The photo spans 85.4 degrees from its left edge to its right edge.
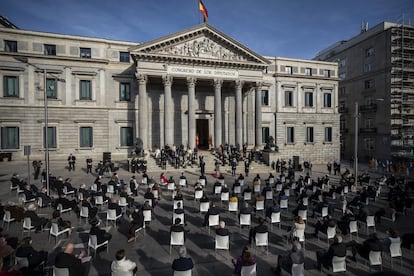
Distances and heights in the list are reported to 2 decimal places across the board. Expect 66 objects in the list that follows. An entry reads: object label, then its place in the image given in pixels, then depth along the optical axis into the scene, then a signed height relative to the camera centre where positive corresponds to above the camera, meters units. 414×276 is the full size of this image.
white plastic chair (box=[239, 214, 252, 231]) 9.82 -3.69
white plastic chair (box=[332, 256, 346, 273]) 6.48 -3.75
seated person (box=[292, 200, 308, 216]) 10.52 -3.46
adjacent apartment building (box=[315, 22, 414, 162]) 37.94 +7.96
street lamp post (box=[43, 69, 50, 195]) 14.15 -2.02
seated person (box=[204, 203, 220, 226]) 9.74 -3.34
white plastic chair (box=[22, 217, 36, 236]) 9.09 -3.57
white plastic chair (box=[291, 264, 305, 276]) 6.00 -3.61
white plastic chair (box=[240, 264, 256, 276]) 5.82 -3.50
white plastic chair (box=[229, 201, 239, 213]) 11.55 -3.69
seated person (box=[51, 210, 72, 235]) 8.61 -3.41
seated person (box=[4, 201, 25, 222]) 10.02 -3.39
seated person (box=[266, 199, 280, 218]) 10.18 -3.41
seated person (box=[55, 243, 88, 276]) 5.52 -3.16
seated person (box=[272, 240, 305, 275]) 6.05 -3.50
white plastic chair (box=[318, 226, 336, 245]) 8.69 -3.77
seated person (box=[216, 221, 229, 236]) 7.65 -3.30
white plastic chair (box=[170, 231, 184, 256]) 7.96 -3.65
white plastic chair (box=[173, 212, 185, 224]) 9.80 -3.52
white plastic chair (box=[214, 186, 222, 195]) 15.23 -3.63
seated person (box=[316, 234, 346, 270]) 6.48 -3.46
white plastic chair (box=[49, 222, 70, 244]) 8.37 -3.54
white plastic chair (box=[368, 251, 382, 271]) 6.81 -3.76
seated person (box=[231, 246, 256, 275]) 5.83 -3.24
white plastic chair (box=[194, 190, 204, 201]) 13.66 -3.58
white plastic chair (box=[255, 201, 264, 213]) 11.80 -3.68
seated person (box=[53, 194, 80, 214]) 11.35 -3.45
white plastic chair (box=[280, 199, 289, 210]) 12.36 -3.78
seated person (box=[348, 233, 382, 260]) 6.84 -3.47
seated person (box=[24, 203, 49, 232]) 9.19 -3.41
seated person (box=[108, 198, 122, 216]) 10.16 -3.22
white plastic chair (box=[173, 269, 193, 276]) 5.56 -3.41
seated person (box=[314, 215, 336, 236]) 8.73 -3.56
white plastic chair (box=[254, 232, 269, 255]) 7.94 -3.68
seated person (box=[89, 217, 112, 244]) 7.60 -3.32
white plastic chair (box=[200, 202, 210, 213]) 11.50 -3.62
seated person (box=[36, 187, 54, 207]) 12.15 -3.37
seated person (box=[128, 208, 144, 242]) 8.70 -3.50
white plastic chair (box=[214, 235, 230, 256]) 7.67 -3.66
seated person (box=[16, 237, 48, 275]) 5.99 -3.32
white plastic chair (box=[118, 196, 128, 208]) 11.82 -3.48
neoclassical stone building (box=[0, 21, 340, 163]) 27.19 +6.02
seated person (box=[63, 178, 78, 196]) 14.83 -3.47
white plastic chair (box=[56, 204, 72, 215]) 11.43 -3.75
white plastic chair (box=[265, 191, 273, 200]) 14.02 -3.77
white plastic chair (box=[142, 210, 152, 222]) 10.08 -3.59
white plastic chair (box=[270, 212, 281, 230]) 10.12 -3.73
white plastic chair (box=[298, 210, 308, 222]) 10.52 -3.67
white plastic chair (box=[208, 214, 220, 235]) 9.66 -3.66
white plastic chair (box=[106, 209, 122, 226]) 10.09 -3.58
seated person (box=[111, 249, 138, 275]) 5.66 -3.30
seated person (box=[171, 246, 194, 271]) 5.57 -3.23
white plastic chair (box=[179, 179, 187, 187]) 16.98 -3.52
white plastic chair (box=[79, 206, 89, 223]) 10.59 -3.62
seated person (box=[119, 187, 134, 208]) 11.97 -3.53
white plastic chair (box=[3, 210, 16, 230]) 9.92 -3.62
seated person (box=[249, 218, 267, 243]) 7.94 -3.37
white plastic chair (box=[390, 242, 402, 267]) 7.26 -3.71
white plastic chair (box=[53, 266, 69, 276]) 5.48 -3.31
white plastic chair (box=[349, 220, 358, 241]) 9.25 -3.78
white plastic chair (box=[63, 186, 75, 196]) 14.80 -3.64
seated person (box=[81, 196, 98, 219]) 10.49 -3.44
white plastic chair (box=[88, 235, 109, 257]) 7.54 -3.66
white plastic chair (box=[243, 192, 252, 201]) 13.24 -3.59
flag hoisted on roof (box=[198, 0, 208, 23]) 27.96 +16.01
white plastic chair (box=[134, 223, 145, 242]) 9.40 -4.20
